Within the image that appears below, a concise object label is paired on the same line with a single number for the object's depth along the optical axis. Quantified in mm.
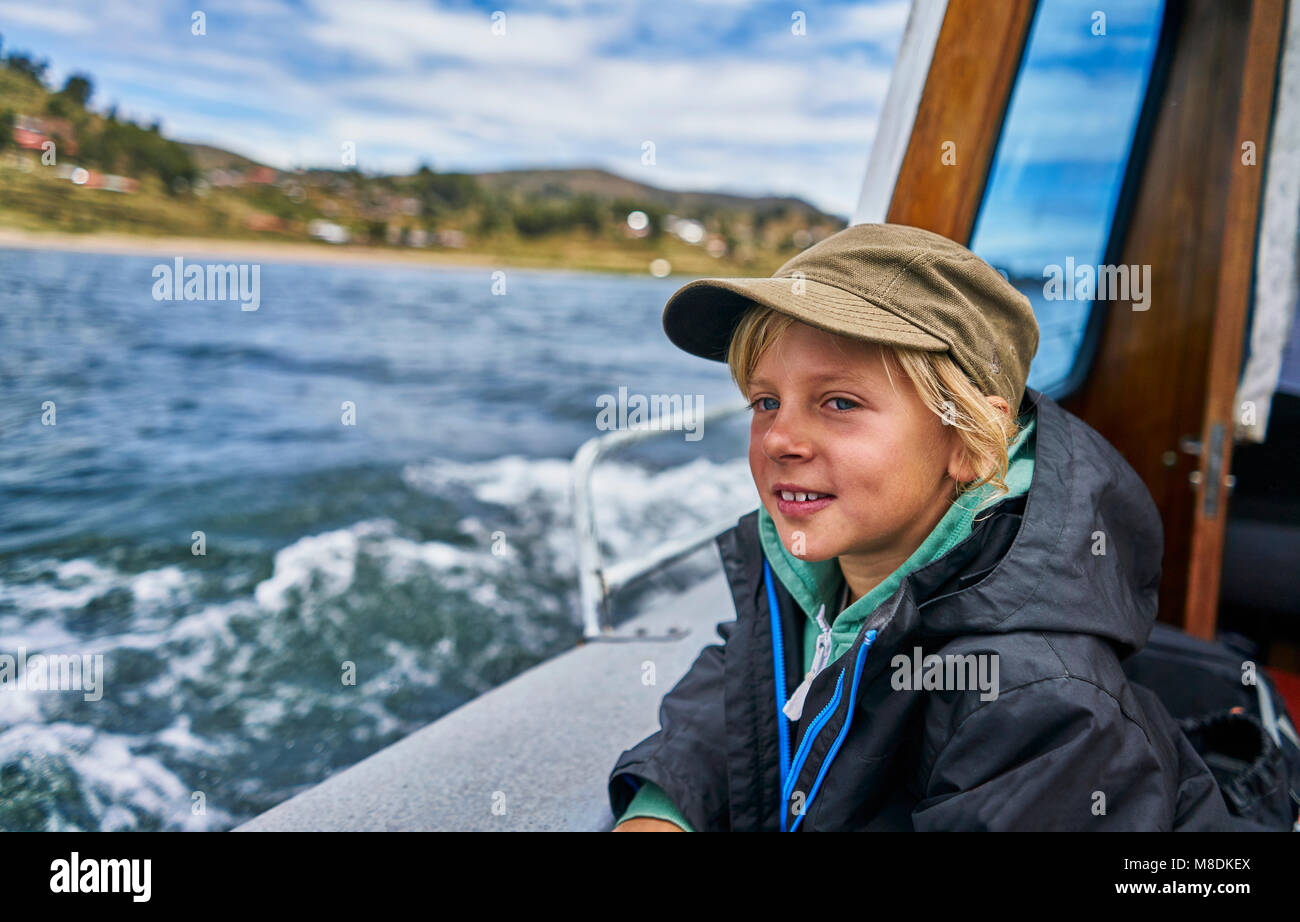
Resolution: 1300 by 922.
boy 860
